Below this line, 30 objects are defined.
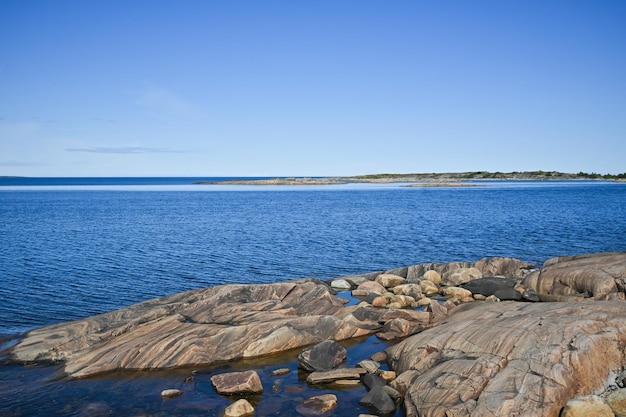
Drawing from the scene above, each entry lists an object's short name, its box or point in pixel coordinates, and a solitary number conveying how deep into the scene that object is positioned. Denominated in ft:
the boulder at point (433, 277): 97.50
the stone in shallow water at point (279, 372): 56.95
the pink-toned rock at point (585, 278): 73.26
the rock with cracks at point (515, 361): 42.42
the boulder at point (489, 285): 86.46
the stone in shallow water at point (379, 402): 47.44
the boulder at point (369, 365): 56.13
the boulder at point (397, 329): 68.04
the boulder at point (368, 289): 90.53
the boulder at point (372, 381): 52.16
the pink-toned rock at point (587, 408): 40.09
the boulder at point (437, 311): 73.36
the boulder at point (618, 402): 41.73
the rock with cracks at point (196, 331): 60.13
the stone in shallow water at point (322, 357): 57.36
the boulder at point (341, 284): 95.58
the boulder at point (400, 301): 81.68
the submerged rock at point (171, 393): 51.10
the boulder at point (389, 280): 95.40
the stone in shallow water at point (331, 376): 54.13
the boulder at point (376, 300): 81.76
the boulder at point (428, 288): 92.22
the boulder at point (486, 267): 101.86
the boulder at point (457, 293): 87.15
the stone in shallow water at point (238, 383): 51.29
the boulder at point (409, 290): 86.74
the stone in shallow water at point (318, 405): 47.44
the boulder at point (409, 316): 72.59
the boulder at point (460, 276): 94.58
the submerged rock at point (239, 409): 46.58
